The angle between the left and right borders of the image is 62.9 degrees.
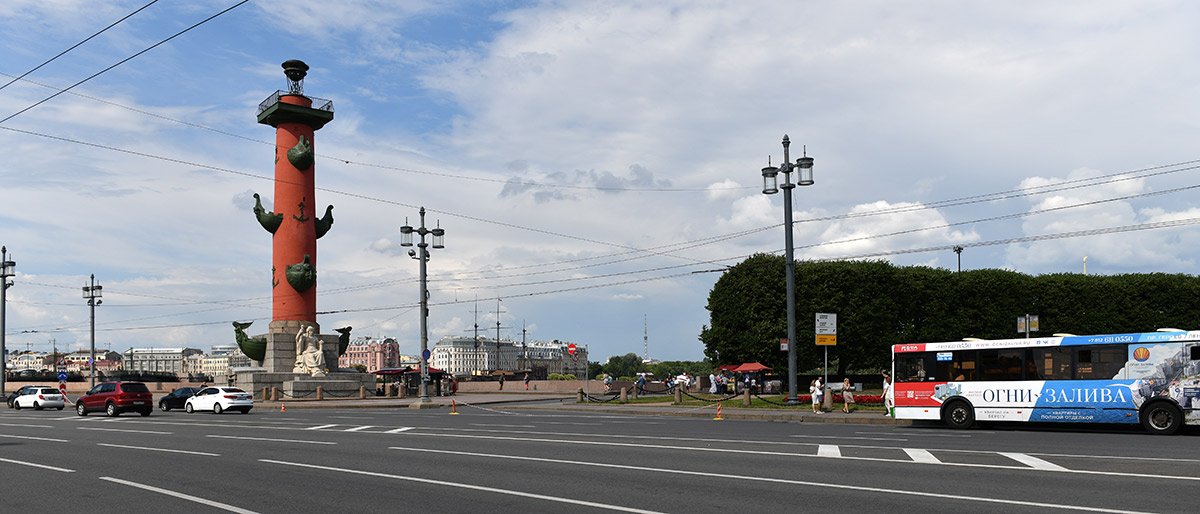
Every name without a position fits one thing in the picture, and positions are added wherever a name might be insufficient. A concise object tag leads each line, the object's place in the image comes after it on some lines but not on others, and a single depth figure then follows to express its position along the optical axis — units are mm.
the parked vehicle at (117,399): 39500
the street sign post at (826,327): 34000
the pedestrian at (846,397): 32688
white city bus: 23203
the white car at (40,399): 51094
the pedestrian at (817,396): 32438
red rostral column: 61219
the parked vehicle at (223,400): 42312
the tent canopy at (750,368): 56606
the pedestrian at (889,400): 27750
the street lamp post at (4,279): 65938
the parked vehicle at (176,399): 47606
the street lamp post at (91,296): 71188
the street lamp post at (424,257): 45125
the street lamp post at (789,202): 33875
